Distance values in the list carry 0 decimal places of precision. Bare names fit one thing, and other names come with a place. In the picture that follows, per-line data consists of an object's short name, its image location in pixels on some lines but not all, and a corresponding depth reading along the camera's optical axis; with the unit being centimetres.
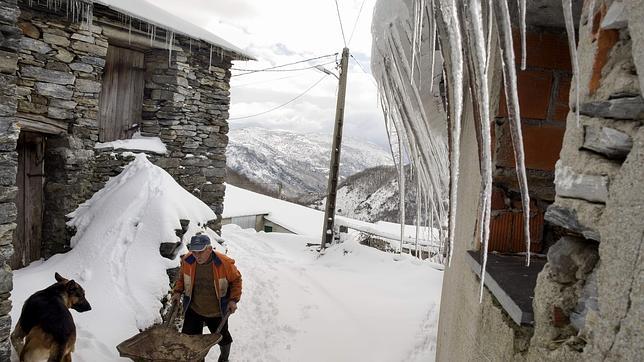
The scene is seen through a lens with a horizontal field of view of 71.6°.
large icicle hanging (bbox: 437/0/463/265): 83
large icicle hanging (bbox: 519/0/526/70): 82
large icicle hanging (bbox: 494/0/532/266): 82
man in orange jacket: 439
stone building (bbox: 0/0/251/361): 565
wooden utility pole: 1152
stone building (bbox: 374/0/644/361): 85
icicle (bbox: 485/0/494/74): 83
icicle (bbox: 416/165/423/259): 167
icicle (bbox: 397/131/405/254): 157
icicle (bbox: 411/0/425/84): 108
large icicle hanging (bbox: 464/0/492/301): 81
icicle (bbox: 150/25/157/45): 699
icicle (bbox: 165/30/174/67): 726
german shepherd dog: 346
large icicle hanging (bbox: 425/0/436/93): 120
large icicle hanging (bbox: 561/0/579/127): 79
